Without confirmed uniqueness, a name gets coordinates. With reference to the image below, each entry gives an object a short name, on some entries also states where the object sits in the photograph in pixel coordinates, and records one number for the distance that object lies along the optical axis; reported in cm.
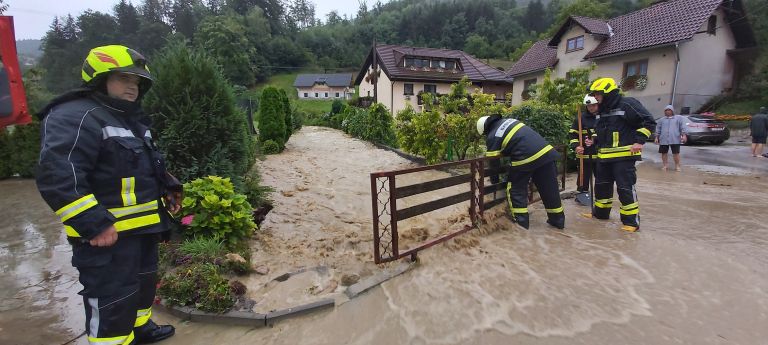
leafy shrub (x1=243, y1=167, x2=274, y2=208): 523
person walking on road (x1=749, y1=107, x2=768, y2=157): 1102
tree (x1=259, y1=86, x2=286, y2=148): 1264
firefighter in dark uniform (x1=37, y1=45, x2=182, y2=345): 199
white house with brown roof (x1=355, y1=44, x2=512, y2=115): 2962
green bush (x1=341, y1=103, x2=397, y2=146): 1540
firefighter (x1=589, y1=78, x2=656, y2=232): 478
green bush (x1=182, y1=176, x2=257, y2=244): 406
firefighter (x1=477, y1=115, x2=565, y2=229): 480
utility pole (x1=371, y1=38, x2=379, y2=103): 2203
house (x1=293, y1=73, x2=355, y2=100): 6725
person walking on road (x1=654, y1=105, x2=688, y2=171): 949
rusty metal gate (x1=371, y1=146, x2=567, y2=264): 373
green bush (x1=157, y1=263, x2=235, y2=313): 308
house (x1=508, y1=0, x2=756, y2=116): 1933
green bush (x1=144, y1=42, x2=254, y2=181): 435
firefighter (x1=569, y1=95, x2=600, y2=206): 580
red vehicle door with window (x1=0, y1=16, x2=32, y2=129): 266
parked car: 1458
